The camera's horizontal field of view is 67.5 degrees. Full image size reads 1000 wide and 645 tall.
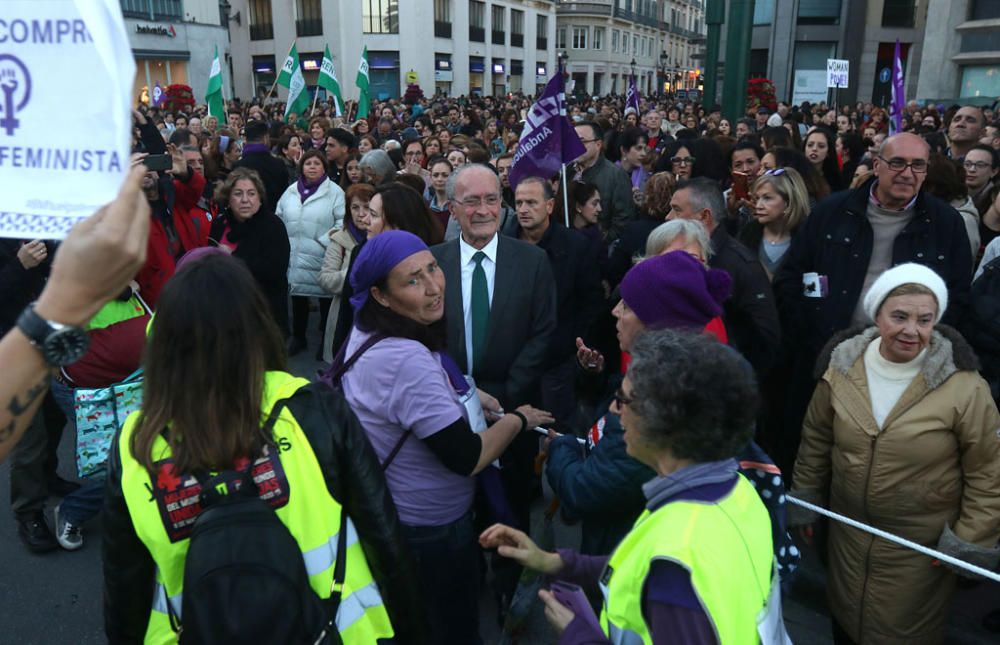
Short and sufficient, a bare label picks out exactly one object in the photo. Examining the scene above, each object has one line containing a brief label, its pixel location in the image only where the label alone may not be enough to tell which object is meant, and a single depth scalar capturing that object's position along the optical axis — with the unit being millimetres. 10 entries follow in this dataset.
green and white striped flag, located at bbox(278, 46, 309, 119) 13145
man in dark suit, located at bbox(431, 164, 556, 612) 3420
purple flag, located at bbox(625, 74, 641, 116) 14360
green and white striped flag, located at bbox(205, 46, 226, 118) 12617
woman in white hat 2586
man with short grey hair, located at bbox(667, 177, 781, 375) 3602
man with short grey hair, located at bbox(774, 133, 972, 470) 3791
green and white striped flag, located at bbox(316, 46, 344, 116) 13388
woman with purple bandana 2357
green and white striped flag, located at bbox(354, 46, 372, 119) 14867
